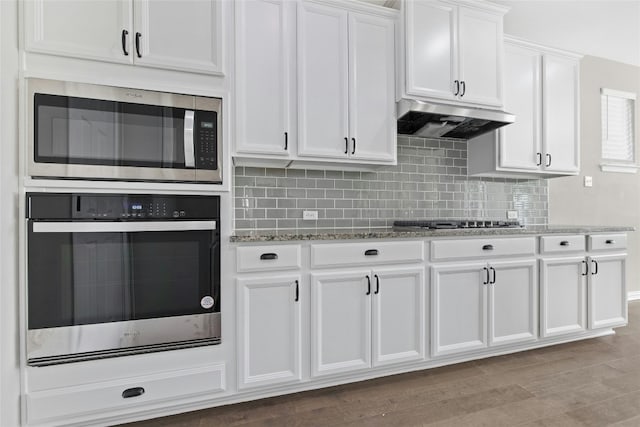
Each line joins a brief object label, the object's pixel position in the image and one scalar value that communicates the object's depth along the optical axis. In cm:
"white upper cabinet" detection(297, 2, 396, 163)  222
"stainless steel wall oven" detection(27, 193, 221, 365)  154
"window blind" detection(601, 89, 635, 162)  395
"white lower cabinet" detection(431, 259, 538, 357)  225
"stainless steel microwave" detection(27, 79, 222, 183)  155
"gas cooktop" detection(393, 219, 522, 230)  258
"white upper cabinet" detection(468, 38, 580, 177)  287
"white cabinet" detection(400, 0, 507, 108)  242
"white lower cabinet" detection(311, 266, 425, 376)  197
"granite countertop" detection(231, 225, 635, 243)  187
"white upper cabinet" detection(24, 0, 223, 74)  157
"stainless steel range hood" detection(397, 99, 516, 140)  238
